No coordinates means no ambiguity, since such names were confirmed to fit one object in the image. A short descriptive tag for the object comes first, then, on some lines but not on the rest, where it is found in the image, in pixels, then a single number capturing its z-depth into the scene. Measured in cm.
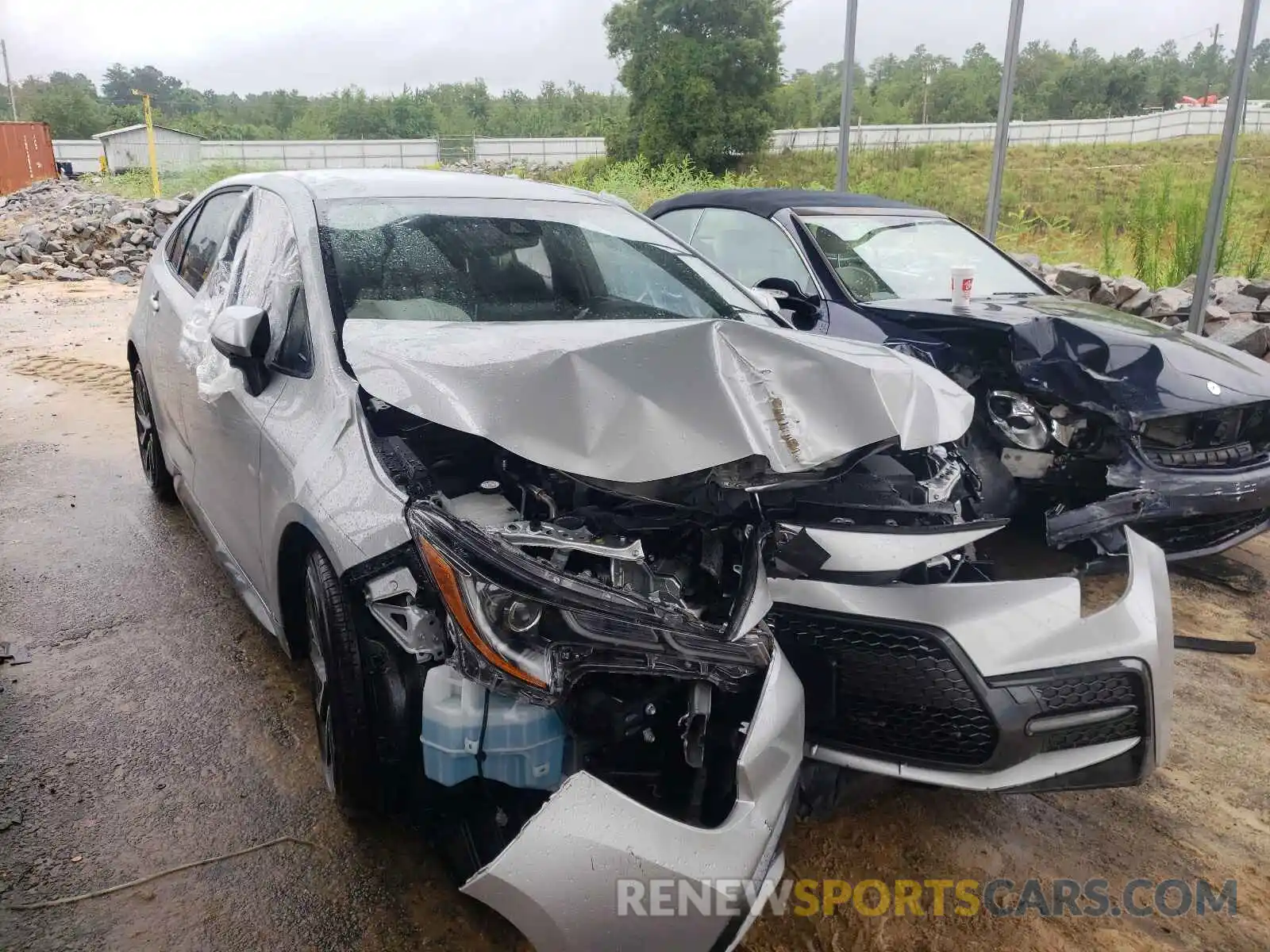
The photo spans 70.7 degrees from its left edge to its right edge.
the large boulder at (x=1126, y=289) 792
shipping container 3008
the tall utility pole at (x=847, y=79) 946
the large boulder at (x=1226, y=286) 775
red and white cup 434
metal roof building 2966
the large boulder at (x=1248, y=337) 645
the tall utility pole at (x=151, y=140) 1880
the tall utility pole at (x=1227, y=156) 643
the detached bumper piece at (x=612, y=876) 149
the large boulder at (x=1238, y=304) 738
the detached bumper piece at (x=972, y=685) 183
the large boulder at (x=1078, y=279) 827
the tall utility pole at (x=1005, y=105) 782
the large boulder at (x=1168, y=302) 752
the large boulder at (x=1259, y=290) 751
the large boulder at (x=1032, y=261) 952
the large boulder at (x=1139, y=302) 775
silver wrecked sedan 165
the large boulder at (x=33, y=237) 1631
